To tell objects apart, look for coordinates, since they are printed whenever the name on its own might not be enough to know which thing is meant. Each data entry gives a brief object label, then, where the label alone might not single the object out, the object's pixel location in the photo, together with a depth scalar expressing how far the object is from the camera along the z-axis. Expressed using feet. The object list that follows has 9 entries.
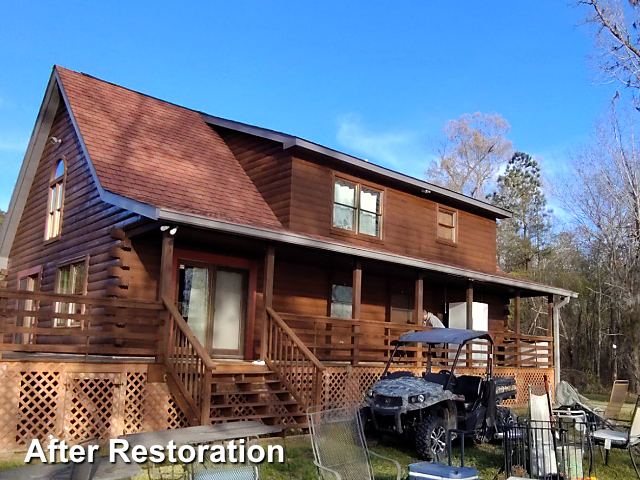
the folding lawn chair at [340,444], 19.19
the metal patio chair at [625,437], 27.61
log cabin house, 31.37
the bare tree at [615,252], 83.61
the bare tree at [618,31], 48.32
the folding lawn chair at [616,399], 35.09
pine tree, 120.98
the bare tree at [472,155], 130.00
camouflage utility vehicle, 27.99
